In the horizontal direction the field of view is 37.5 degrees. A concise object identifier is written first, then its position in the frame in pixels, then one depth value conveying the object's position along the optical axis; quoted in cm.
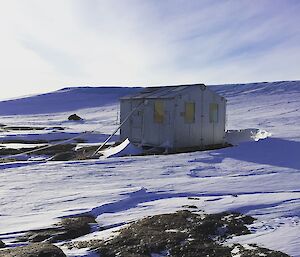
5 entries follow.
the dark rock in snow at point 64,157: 1786
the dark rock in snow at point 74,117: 5042
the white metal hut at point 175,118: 1934
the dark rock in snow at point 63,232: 682
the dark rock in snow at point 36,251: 552
